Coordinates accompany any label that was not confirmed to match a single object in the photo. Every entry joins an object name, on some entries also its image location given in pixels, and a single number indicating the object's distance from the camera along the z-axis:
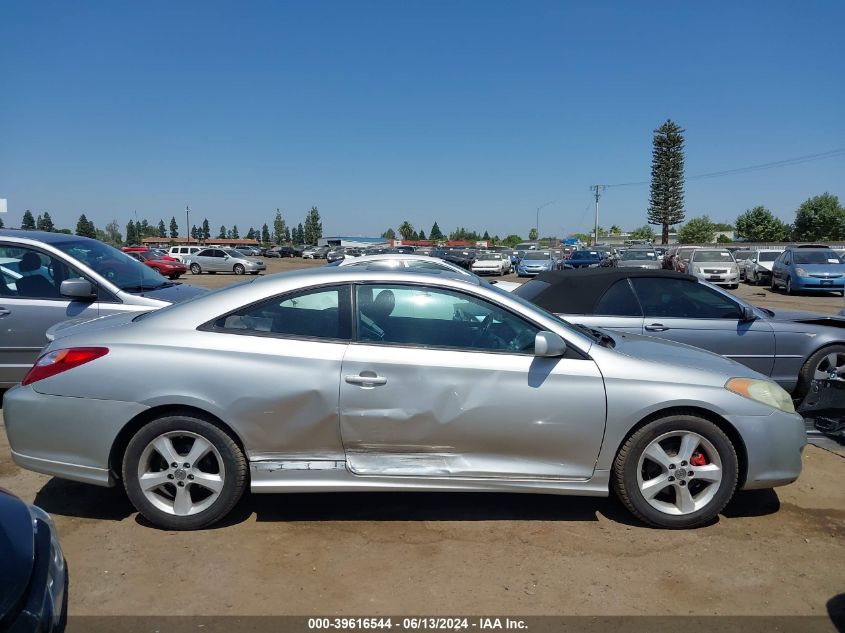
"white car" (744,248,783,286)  29.30
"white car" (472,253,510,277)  36.19
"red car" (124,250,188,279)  32.81
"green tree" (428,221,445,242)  173.02
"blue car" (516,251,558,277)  33.94
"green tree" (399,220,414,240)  156.75
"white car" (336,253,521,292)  9.87
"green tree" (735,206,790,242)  95.31
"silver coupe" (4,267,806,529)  3.59
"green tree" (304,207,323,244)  151.88
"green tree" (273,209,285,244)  156.12
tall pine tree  77.56
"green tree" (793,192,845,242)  80.56
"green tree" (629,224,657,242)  151.29
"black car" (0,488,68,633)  1.87
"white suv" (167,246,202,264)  44.66
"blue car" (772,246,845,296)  22.56
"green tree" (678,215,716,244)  109.31
